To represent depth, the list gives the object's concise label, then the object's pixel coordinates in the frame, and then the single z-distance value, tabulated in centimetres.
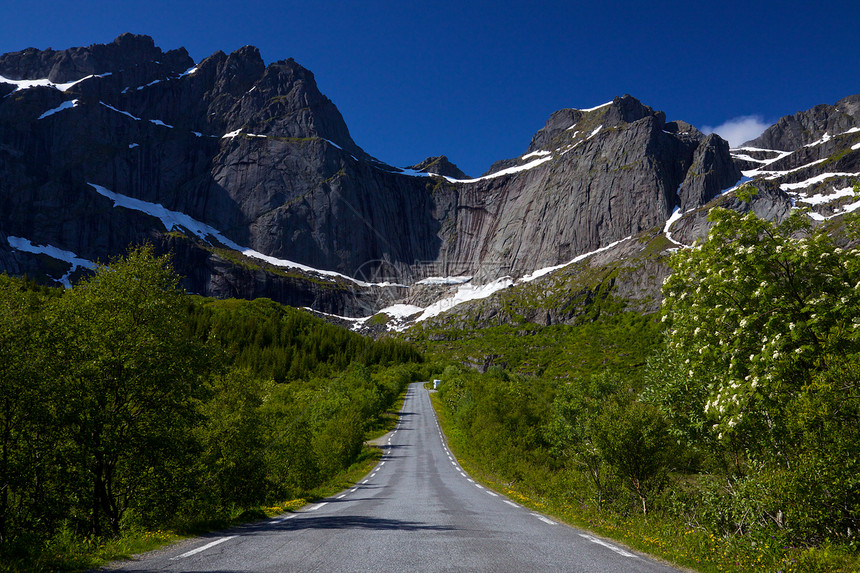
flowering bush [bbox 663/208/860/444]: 1061
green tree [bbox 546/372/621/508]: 2502
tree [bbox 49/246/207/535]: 1363
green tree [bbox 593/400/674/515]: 2255
